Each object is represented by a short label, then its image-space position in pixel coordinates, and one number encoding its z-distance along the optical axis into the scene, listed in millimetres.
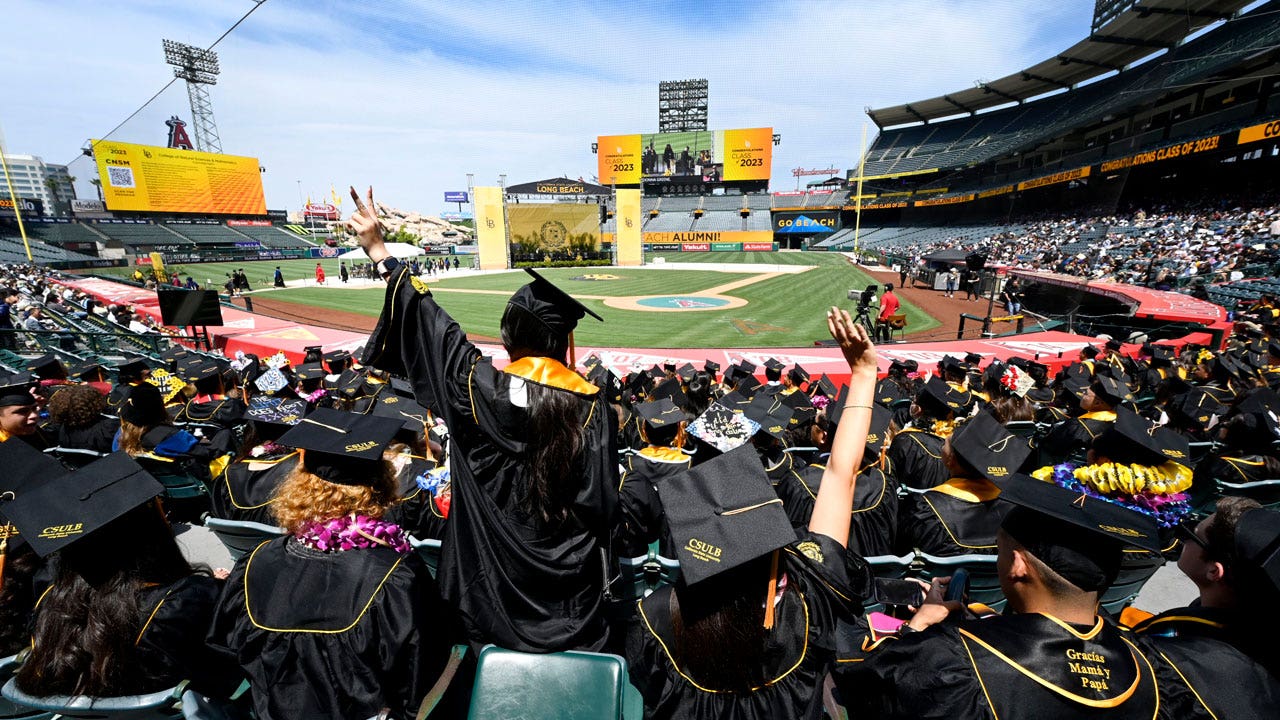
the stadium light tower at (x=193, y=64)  65625
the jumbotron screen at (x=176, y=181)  59219
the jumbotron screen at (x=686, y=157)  77000
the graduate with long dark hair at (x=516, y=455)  2469
